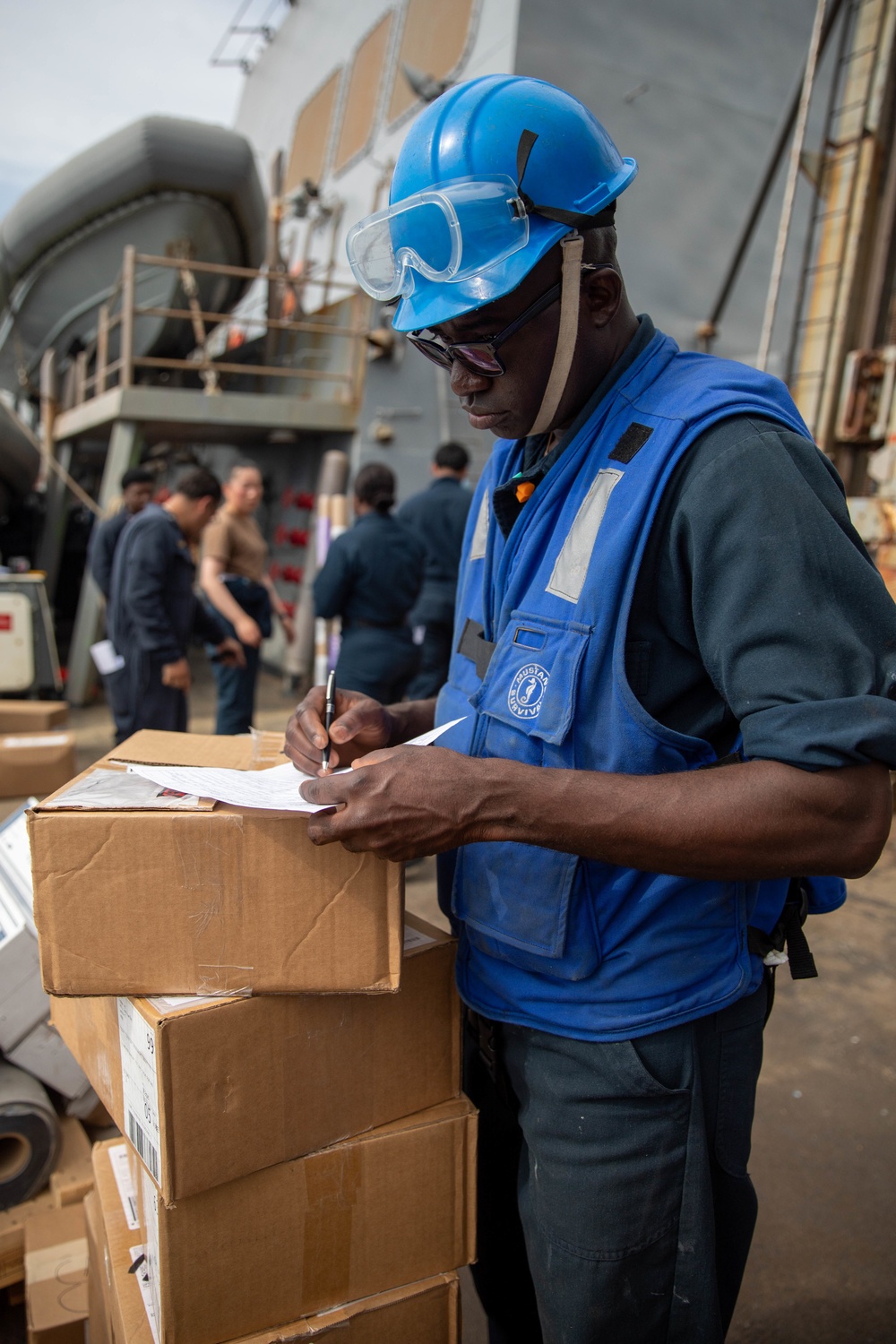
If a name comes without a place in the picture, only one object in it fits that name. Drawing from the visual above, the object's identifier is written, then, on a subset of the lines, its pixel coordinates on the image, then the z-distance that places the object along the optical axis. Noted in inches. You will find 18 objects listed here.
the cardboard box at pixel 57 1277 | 68.3
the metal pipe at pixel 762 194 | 202.8
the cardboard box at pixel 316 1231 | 45.9
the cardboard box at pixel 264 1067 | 42.7
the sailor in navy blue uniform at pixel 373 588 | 183.3
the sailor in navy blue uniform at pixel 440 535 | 212.2
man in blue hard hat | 37.3
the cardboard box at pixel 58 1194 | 75.1
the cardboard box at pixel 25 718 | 166.4
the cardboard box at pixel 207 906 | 41.2
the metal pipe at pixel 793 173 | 160.1
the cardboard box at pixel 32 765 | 129.8
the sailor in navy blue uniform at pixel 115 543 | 185.3
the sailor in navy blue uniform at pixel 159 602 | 174.4
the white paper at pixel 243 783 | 40.5
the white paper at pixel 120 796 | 41.7
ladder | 202.7
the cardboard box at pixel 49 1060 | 79.8
